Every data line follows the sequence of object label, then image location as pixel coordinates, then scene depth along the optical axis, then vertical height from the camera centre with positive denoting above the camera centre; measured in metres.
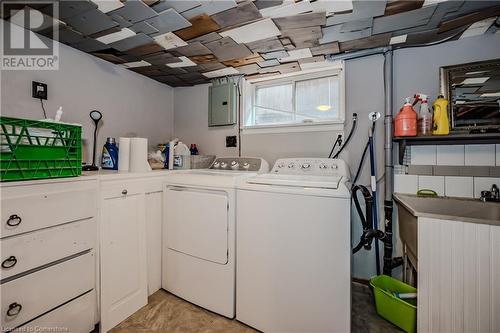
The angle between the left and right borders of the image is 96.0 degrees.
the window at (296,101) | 2.30 +0.74
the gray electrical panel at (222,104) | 2.65 +0.76
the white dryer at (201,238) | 1.66 -0.56
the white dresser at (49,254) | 1.14 -0.50
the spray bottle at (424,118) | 1.73 +0.39
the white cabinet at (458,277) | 1.20 -0.61
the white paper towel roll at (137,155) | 1.88 +0.10
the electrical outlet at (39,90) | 1.77 +0.62
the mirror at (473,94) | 1.66 +0.56
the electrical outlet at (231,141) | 2.70 +0.32
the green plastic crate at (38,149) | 1.15 +0.10
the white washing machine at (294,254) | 1.32 -0.55
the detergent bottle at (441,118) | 1.66 +0.37
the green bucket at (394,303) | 1.49 -0.96
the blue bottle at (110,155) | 2.01 +0.10
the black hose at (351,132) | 2.11 +0.33
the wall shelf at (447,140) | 1.58 +0.21
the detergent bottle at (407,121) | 1.73 +0.36
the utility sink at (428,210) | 1.53 -0.31
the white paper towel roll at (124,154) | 1.90 +0.11
